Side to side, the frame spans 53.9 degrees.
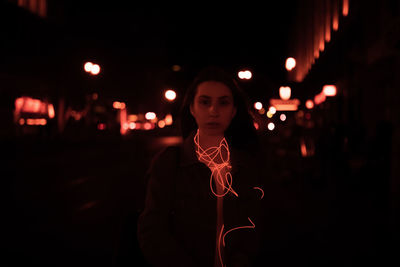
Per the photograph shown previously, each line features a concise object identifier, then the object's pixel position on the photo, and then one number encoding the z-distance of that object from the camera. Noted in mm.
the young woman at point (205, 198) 2129
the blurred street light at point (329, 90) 13198
